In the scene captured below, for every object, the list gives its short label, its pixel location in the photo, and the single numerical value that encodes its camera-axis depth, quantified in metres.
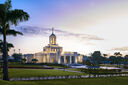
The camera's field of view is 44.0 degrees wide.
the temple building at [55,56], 154.90
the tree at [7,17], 26.20
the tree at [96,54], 163.80
